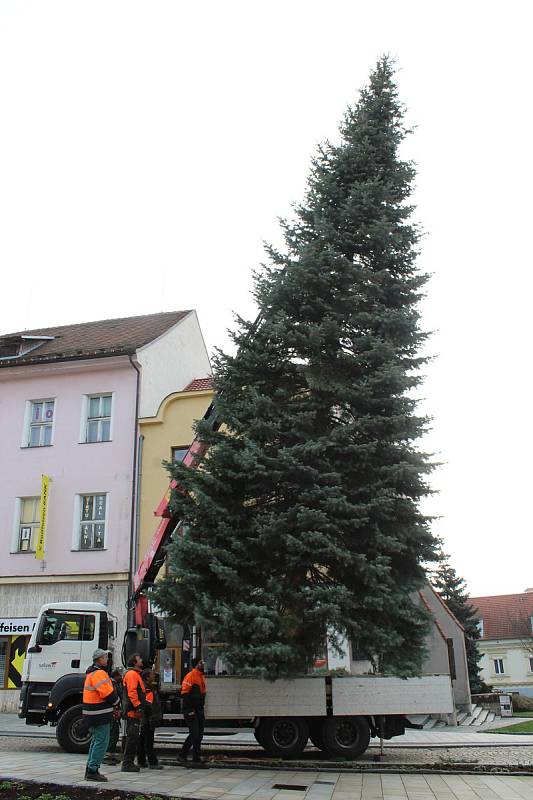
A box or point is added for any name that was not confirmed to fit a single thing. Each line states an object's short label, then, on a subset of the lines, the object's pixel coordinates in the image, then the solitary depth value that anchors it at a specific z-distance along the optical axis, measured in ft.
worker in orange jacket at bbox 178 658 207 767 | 40.88
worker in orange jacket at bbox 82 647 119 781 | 33.35
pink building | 76.28
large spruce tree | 40.98
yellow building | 77.95
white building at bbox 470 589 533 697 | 196.89
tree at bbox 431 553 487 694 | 124.88
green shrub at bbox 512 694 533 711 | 109.09
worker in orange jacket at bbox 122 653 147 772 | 37.60
